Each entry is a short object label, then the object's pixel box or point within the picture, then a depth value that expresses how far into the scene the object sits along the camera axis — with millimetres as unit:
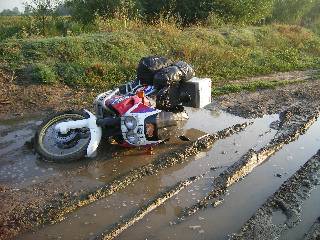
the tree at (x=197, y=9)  12746
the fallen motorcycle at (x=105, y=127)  4556
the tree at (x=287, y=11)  18330
